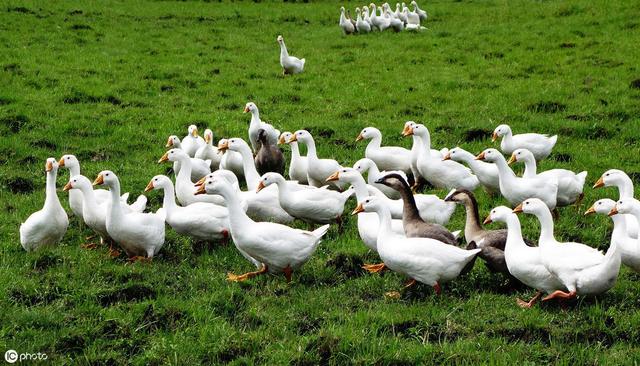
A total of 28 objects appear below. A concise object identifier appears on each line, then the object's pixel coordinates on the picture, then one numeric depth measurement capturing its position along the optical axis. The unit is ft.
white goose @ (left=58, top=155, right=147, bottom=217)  55.98
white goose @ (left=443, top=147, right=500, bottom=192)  62.80
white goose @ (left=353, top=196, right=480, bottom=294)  43.75
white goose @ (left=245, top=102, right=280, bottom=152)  76.18
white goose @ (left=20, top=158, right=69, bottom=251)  50.14
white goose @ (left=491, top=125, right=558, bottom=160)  69.97
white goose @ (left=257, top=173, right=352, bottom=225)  56.39
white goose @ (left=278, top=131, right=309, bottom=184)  69.46
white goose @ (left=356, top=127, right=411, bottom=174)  70.08
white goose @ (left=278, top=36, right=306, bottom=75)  112.57
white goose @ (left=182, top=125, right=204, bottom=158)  74.73
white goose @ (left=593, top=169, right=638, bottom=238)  52.80
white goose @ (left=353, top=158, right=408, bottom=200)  62.28
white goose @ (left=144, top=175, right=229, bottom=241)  52.26
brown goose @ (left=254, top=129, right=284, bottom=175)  71.05
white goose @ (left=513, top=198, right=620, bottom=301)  40.32
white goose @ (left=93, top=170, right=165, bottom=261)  49.49
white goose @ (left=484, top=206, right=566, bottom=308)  42.75
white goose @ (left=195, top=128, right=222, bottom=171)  72.23
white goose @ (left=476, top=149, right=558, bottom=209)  56.85
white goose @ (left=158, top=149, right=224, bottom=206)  60.13
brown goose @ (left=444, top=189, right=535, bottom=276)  46.34
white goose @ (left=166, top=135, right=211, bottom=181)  66.18
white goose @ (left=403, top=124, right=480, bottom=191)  64.03
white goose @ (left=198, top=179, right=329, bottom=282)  46.65
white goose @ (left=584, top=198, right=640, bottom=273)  43.83
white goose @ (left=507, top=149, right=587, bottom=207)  58.35
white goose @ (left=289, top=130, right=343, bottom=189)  66.28
